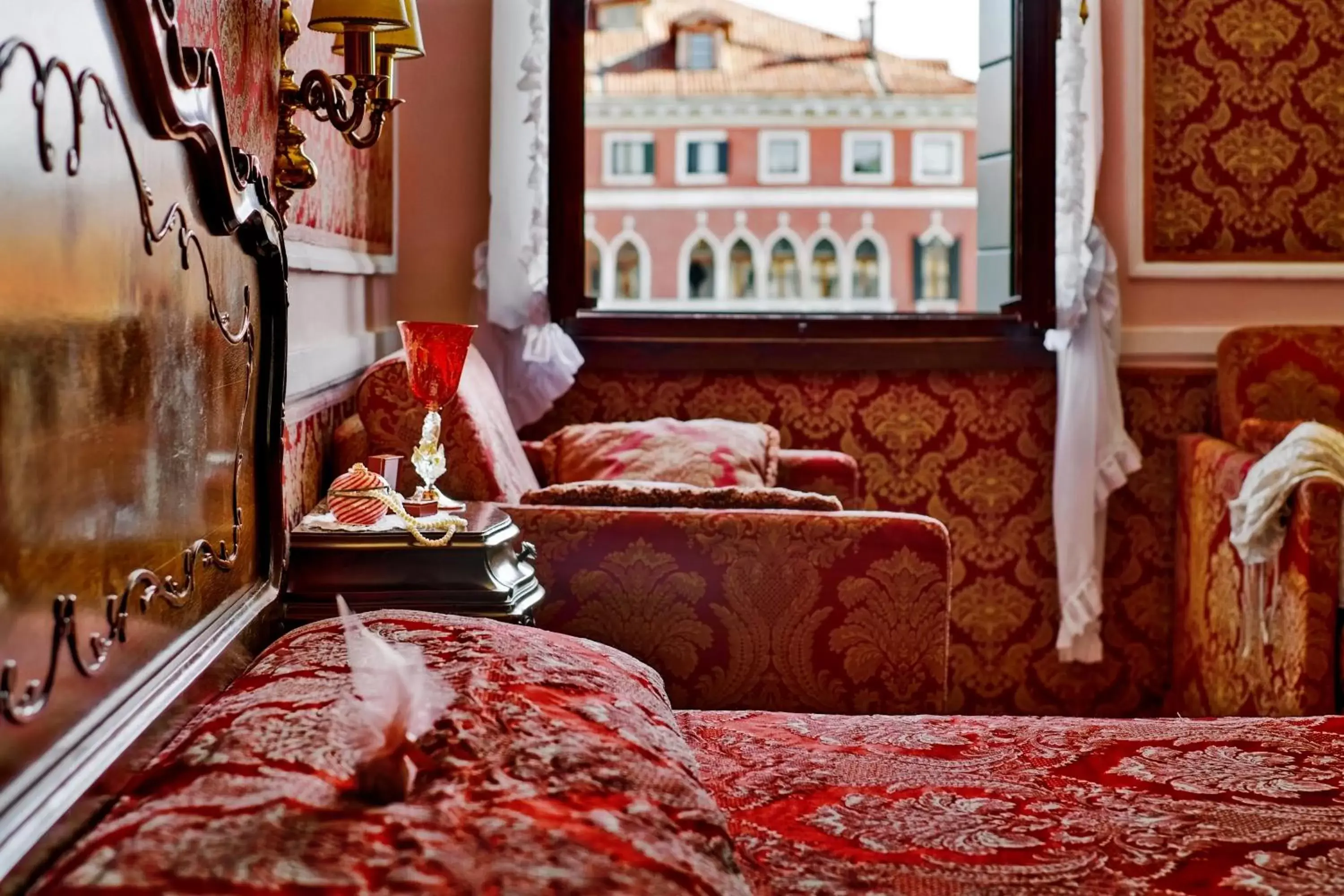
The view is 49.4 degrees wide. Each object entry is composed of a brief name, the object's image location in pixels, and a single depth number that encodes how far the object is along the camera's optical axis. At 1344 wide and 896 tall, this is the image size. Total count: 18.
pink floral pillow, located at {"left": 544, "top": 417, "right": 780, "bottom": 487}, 3.22
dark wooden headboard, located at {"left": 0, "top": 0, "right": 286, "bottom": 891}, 0.87
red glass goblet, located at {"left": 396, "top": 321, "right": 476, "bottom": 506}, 2.28
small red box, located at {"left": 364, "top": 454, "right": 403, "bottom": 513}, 2.31
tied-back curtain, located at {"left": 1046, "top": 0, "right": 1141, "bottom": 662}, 3.81
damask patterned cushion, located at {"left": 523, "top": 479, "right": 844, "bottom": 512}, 2.58
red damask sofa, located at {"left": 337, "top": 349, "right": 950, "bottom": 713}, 2.50
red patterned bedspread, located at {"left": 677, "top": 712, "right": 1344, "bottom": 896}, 1.15
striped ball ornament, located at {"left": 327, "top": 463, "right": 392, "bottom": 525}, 2.12
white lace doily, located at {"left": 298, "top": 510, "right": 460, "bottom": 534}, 2.12
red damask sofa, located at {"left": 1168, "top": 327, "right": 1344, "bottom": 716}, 2.94
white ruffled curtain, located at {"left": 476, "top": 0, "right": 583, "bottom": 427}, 3.77
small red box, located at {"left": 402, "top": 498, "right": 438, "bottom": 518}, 2.22
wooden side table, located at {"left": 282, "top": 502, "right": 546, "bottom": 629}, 2.06
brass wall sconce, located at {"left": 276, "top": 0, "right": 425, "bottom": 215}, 2.21
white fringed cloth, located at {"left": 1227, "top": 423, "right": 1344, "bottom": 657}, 3.00
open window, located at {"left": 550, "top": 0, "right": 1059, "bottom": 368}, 5.23
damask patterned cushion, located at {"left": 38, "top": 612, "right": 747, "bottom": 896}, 0.83
